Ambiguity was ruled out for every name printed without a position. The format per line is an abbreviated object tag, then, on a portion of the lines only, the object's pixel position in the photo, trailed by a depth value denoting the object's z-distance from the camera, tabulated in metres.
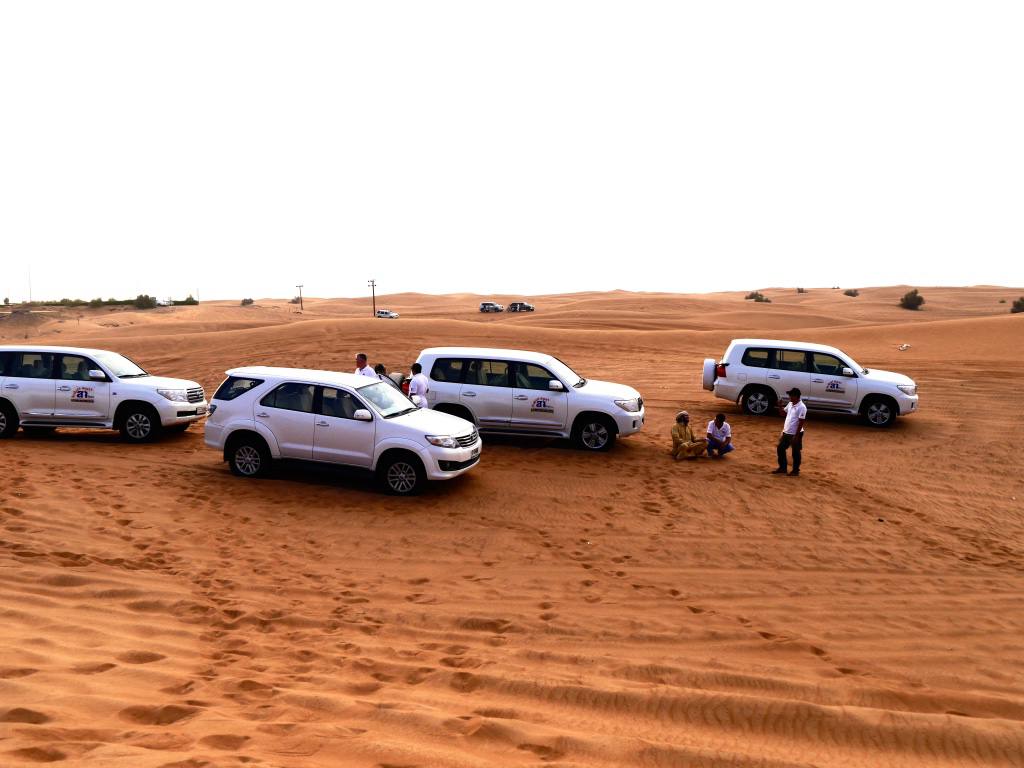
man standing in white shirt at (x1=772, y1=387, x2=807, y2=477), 12.89
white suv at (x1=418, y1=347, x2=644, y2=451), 14.32
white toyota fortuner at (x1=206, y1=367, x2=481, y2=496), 11.52
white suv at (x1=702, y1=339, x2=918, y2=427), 17.22
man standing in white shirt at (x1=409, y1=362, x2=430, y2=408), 14.34
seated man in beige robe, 14.06
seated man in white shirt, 14.19
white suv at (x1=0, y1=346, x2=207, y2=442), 14.81
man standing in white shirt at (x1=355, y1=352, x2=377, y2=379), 14.28
